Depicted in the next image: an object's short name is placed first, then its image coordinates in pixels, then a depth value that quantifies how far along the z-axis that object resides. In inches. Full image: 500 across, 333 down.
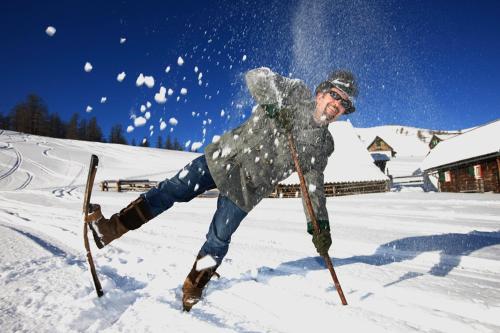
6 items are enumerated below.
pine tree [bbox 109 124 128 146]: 3051.2
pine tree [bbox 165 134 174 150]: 3641.7
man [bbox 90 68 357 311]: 88.7
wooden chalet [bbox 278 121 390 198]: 804.6
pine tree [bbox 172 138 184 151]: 3601.4
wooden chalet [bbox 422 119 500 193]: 753.6
